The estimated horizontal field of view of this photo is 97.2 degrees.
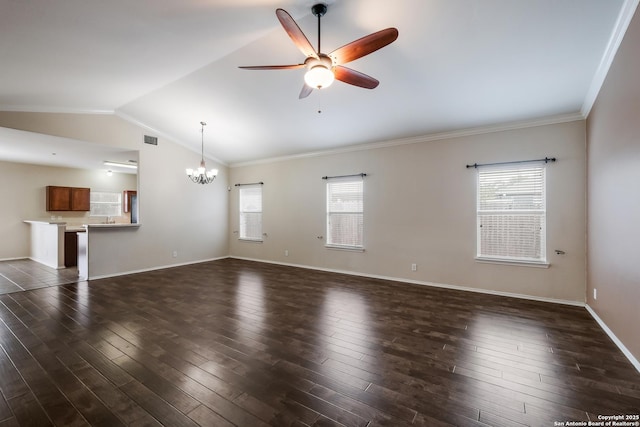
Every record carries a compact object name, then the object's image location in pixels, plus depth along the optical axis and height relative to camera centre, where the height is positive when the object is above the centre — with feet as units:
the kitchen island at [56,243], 18.03 -2.40
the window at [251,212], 24.90 +0.03
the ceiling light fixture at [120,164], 24.08 +4.17
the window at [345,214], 19.29 -0.08
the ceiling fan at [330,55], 6.88 +4.32
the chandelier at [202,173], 18.78 +2.70
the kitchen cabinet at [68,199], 25.49 +1.22
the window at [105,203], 28.48 +0.87
